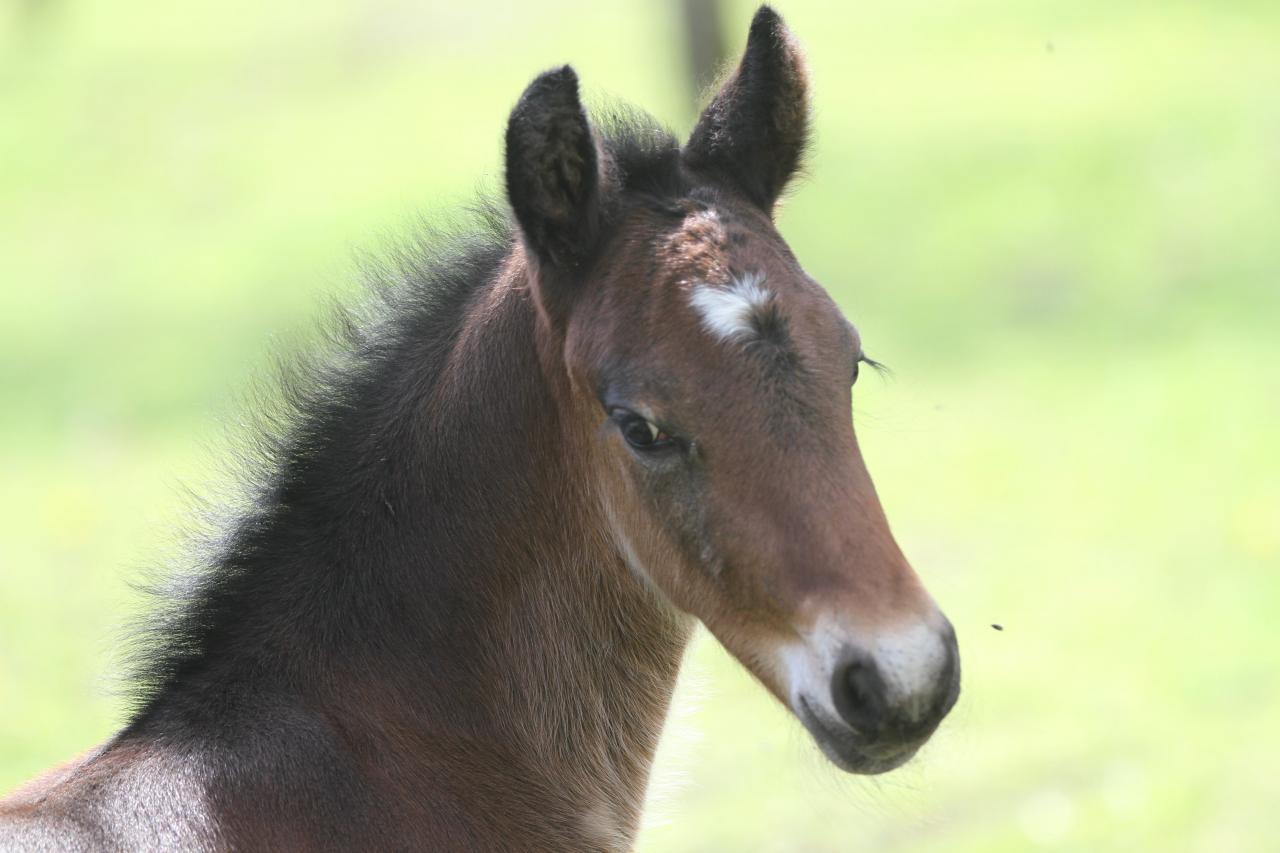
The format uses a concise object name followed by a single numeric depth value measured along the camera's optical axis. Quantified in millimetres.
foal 6590
